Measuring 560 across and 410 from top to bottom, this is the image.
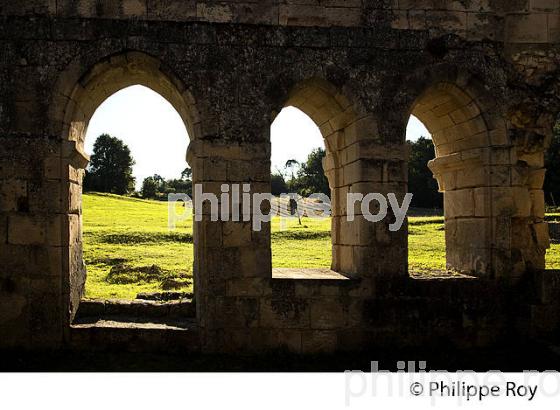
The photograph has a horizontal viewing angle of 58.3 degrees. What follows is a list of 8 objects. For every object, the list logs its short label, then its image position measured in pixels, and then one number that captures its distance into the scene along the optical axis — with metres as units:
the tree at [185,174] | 59.31
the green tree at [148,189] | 45.28
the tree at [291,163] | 57.52
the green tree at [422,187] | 33.72
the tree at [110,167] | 40.62
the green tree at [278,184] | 55.81
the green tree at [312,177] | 42.66
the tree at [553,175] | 28.55
